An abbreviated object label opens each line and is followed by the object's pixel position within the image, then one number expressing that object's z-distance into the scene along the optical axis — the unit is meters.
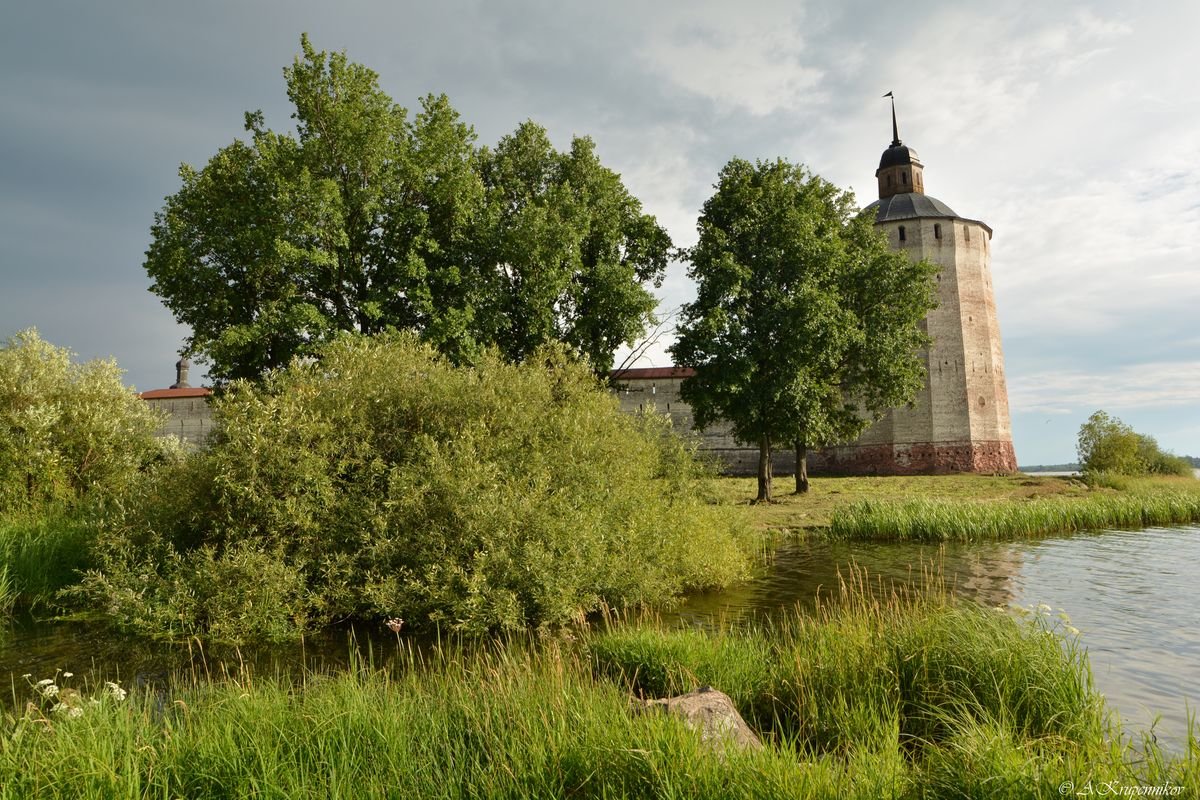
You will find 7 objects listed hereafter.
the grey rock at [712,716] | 4.58
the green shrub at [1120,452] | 35.06
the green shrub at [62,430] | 15.21
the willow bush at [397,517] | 10.38
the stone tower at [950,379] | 40.75
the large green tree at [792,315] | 25.34
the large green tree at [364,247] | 21.94
